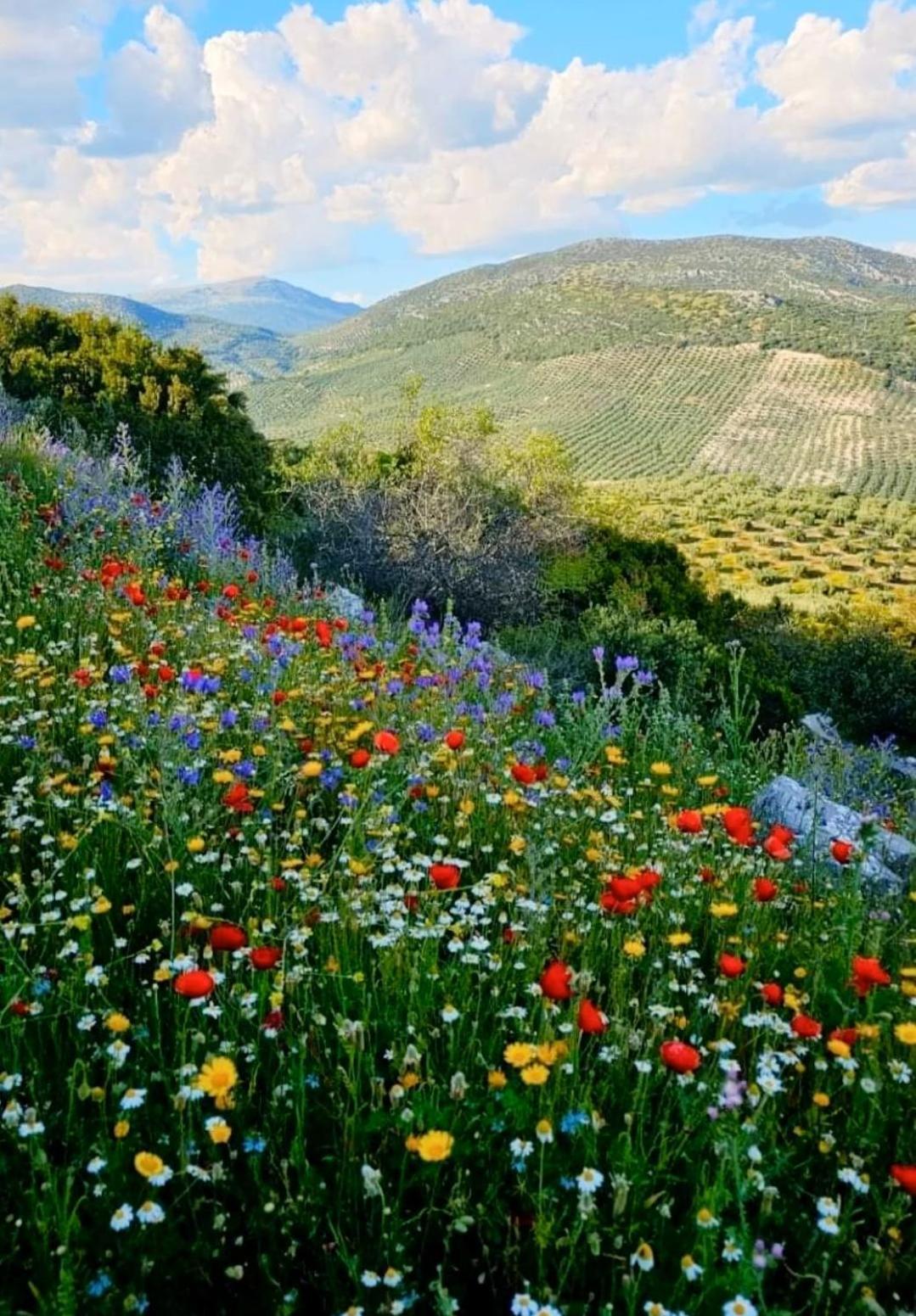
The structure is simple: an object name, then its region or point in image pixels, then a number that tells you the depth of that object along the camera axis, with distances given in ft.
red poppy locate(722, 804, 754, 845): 9.26
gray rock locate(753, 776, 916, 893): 13.73
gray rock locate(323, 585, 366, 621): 26.14
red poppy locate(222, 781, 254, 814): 9.39
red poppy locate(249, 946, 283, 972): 6.85
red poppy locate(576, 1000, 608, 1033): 6.26
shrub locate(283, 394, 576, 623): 49.19
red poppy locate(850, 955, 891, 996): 7.18
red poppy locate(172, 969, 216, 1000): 6.19
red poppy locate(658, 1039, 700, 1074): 6.02
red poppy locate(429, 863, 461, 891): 7.71
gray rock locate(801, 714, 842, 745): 17.94
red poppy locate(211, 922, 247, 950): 7.13
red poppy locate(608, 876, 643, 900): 7.80
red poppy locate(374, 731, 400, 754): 9.91
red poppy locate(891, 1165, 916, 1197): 5.48
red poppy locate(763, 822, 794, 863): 9.27
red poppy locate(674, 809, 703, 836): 9.07
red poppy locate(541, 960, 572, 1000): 6.32
